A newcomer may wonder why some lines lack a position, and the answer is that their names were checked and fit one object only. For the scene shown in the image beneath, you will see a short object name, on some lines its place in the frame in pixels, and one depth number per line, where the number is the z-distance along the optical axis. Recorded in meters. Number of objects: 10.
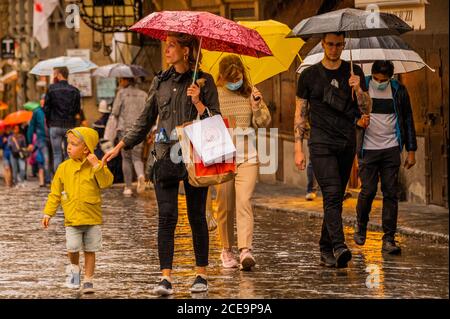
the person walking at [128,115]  23.95
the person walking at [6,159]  28.89
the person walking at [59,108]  25.11
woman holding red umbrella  11.96
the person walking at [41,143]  27.29
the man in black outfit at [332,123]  13.64
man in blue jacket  15.21
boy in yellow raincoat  12.30
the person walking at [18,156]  29.02
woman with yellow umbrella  13.94
